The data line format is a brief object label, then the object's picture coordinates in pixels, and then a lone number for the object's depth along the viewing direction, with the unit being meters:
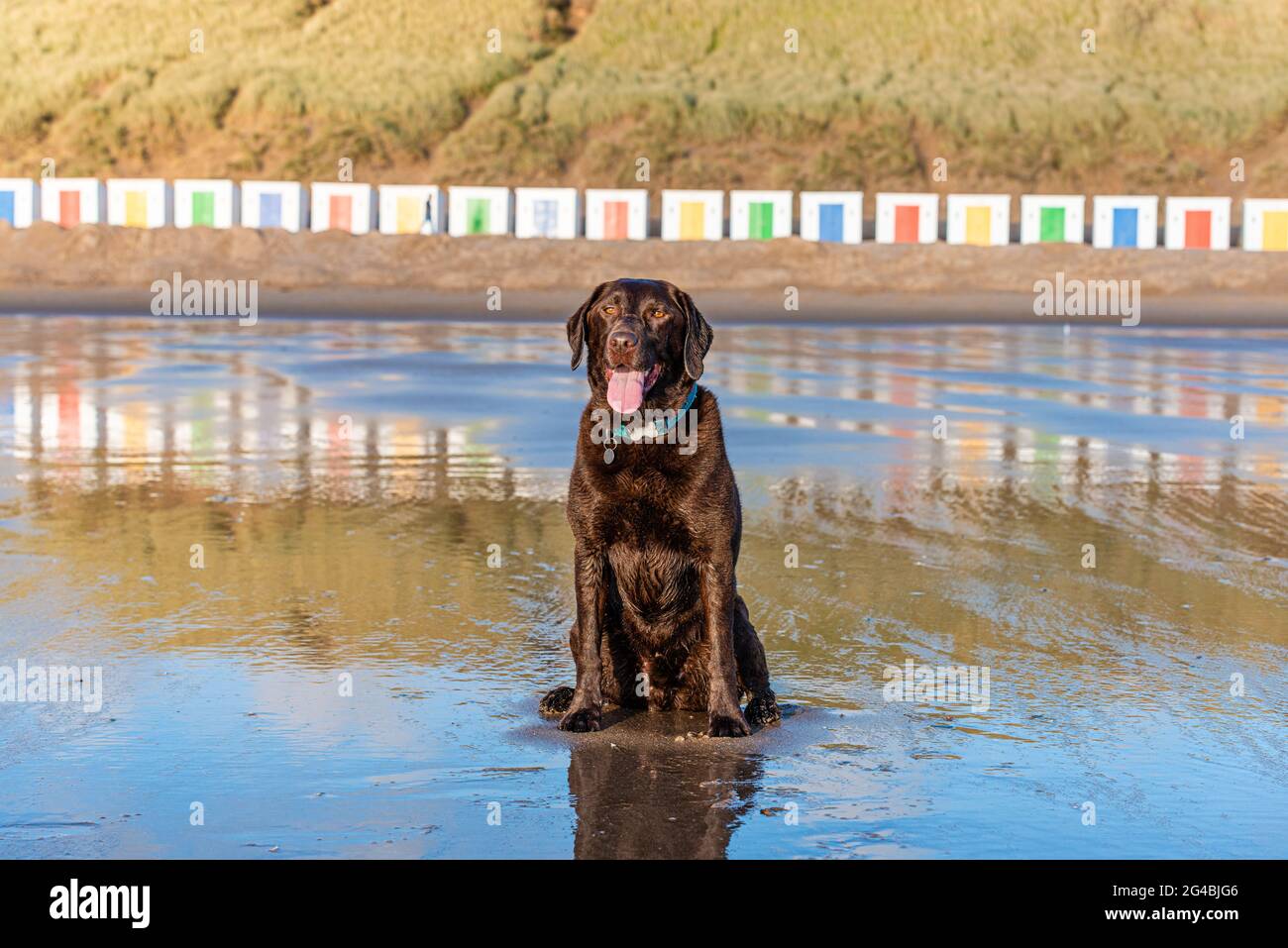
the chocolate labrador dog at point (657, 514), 5.64
